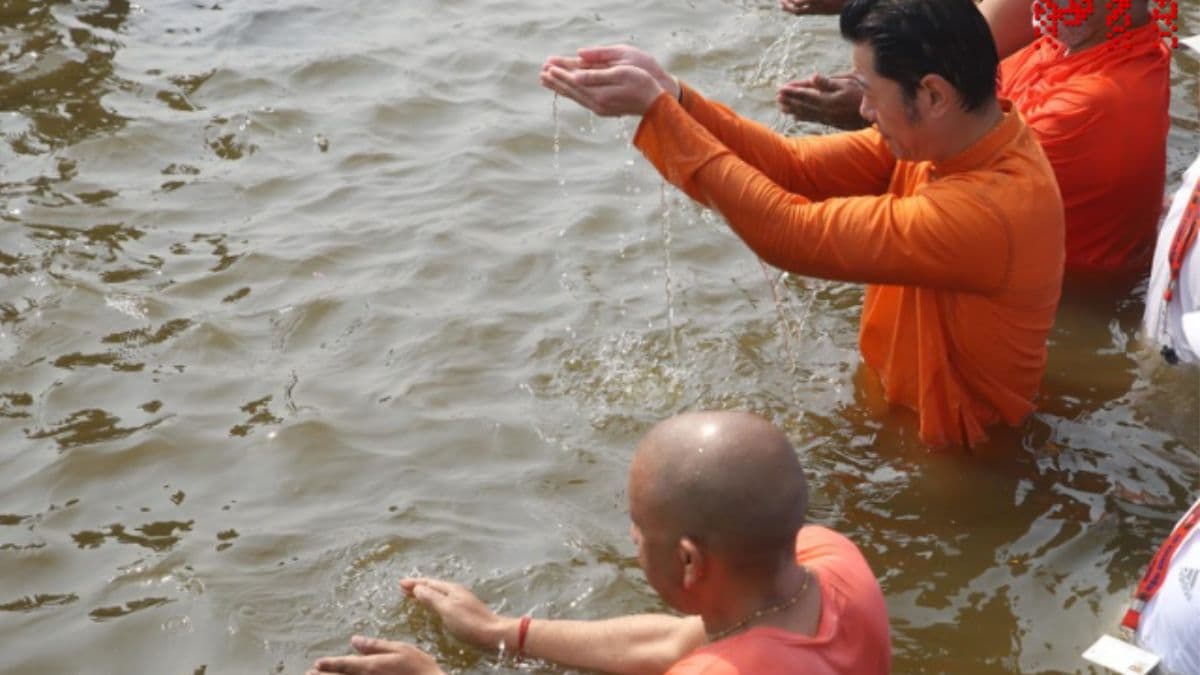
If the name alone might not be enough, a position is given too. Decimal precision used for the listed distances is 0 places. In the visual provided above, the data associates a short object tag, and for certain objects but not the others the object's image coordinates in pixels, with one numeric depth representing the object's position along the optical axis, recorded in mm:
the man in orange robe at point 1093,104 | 5398
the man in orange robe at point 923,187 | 4250
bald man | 2941
